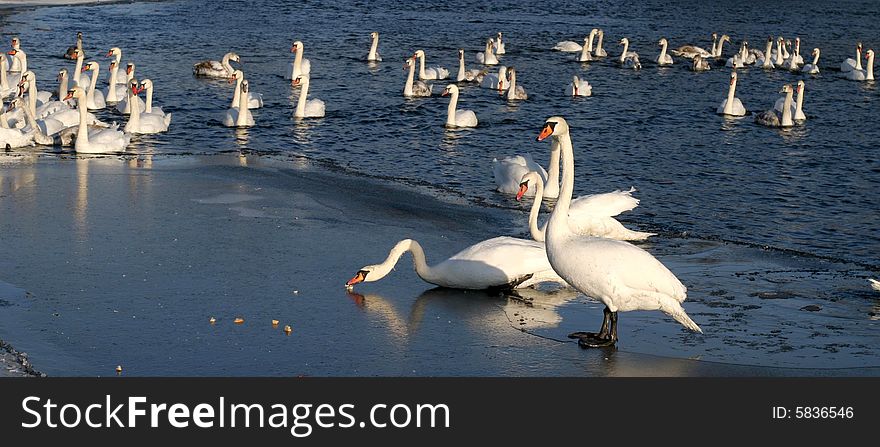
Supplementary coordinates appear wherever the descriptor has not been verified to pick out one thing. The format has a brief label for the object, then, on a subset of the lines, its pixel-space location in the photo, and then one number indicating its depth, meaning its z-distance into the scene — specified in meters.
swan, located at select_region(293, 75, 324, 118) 23.12
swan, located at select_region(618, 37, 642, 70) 32.31
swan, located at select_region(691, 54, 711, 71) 32.69
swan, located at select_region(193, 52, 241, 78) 27.72
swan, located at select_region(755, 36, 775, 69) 34.28
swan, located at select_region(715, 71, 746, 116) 25.28
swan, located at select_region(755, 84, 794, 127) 24.14
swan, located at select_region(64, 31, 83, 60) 29.69
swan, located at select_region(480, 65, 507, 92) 27.14
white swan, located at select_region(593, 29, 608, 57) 34.47
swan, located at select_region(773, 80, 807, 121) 24.77
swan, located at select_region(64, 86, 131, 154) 18.42
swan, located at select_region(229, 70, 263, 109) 22.84
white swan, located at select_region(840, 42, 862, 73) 32.09
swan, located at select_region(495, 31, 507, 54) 34.03
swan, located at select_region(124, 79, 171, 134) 20.38
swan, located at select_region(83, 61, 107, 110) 23.55
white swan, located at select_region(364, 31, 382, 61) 31.39
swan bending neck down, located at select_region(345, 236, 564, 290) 10.58
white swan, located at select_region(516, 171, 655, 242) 13.21
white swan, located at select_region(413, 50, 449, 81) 28.81
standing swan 8.82
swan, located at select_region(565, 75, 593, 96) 26.70
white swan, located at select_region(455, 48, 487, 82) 29.42
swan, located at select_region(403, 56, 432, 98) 26.56
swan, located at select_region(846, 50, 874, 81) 30.95
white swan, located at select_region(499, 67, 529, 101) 26.23
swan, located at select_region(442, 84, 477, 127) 23.05
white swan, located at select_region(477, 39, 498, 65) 32.38
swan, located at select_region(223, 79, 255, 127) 21.77
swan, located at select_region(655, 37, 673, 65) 33.31
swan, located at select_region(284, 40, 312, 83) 27.69
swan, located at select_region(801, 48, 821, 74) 32.60
